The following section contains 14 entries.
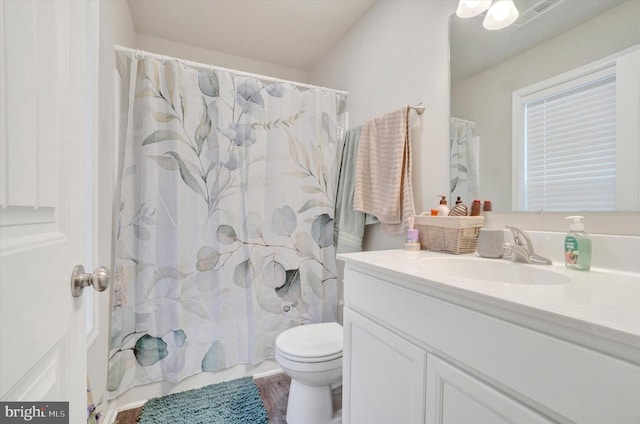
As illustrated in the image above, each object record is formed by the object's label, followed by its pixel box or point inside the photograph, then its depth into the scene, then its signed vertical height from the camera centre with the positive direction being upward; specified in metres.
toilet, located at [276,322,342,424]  1.25 -0.77
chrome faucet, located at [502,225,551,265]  0.93 -0.14
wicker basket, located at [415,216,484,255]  1.12 -0.10
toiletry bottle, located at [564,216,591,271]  0.82 -0.11
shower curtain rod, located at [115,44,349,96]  1.45 +0.84
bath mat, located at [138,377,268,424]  1.38 -1.07
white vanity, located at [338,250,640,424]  0.45 -0.29
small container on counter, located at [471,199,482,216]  1.18 +0.01
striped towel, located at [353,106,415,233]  1.40 +0.21
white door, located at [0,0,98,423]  0.34 +0.01
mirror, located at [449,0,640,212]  0.84 +0.56
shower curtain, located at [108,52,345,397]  1.48 -0.06
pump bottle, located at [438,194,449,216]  1.25 +0.01
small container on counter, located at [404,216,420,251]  1.26 -0.15
